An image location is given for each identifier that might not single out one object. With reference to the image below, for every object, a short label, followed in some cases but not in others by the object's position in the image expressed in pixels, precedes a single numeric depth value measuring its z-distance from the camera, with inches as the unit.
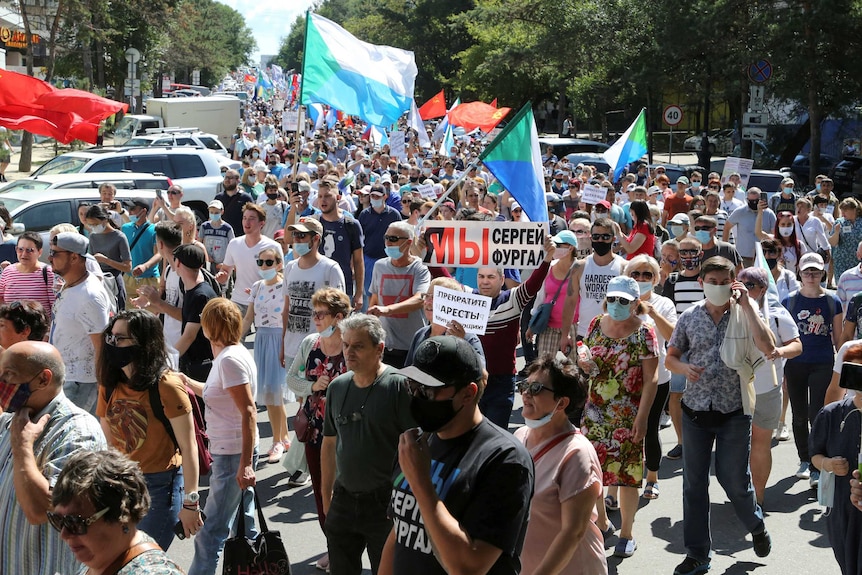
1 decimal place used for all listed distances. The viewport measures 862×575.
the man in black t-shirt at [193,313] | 300.0
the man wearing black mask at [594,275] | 326.0
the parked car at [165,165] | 845.2
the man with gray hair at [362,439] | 199.0
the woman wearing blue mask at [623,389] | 259.6
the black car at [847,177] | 1139.9
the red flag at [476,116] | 1113.4
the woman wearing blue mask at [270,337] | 347.9
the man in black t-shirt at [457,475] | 127.3
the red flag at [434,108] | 1242.0
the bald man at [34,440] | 168.6
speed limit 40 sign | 1097.9
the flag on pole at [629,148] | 732.7
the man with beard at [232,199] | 569.6
